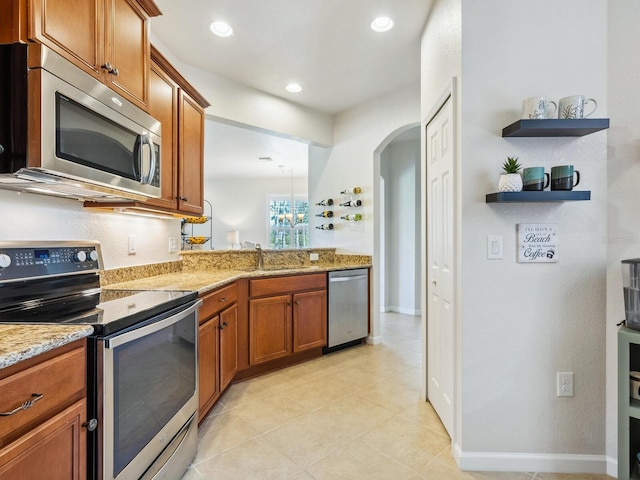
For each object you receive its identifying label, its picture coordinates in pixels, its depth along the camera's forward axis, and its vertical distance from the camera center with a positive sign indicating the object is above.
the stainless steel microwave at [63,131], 1.18 +0.41
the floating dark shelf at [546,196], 1.60 +0.19
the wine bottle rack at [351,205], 3.98 +0.39
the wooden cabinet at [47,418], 0.88 -0.49
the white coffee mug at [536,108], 1.64 +0.61
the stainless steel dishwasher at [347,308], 3.54 -0.72
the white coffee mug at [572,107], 1.62 +0.60
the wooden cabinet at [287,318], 2.96 -0.72
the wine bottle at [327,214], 4.34 +0.30
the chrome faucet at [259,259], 3.56 -0.20
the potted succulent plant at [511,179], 1.64 +0.28
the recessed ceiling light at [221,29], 2.52 +1.53
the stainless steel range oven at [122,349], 1.19 -0.44
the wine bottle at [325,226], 4.34 +0.15
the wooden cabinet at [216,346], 2.12 -0.72
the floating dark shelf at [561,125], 1.58 +0.51
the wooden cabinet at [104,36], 1.28 +0.85
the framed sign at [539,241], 1.75 -0.02
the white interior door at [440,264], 1.98 -0.16
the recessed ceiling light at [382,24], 2.49 +1.53
